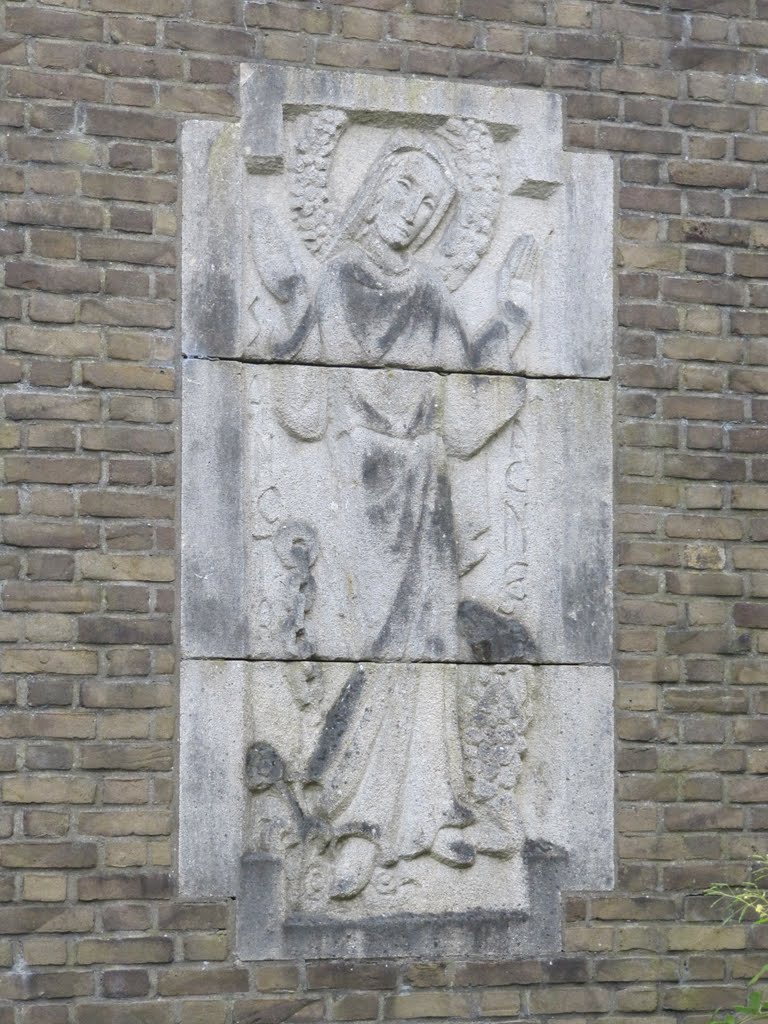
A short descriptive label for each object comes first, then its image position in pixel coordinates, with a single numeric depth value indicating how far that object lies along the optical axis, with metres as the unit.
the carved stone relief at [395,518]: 10.84
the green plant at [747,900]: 11.12
